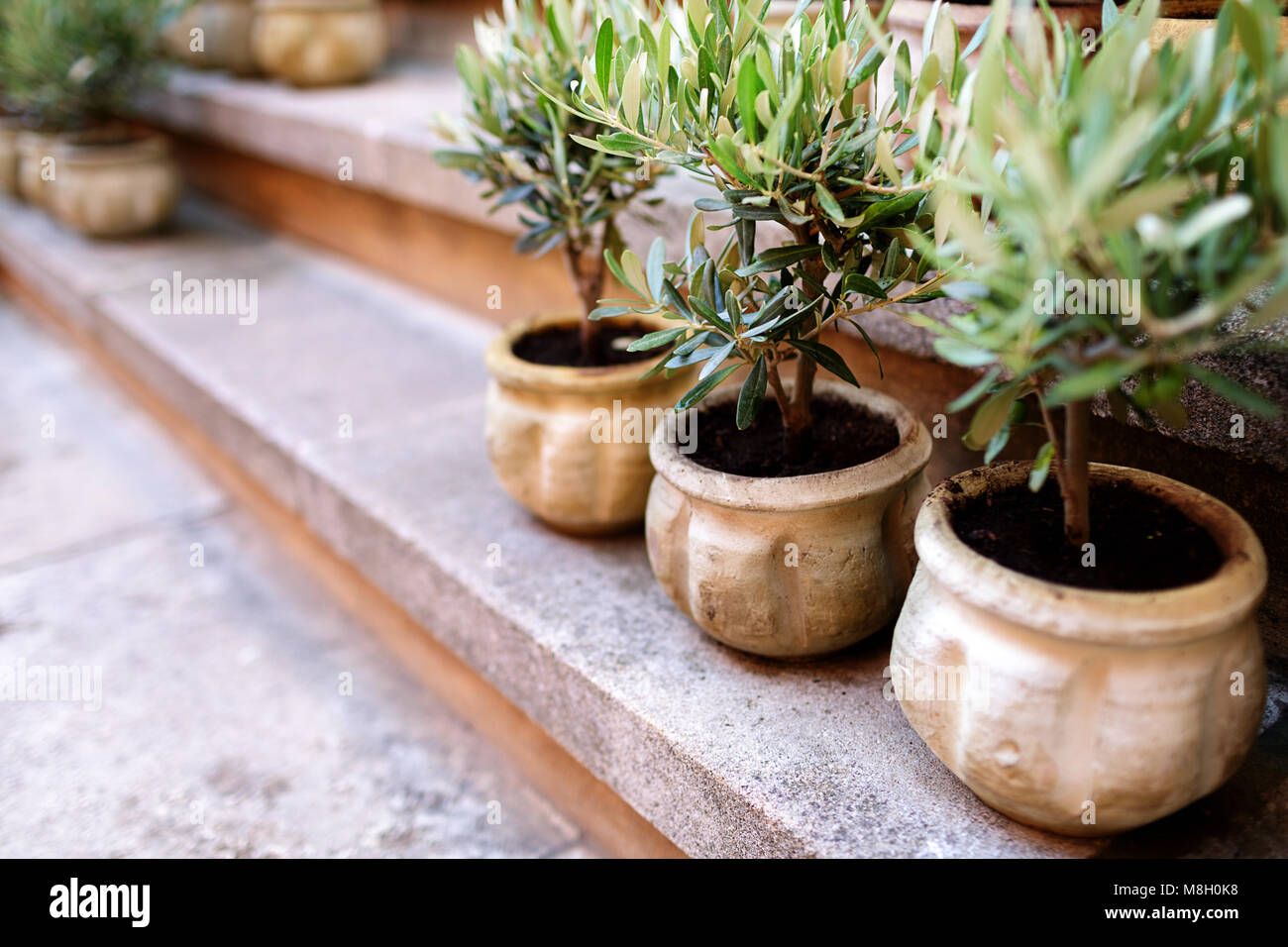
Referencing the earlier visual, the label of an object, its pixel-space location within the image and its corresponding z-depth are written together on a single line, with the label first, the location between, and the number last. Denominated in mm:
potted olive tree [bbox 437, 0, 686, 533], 1625
